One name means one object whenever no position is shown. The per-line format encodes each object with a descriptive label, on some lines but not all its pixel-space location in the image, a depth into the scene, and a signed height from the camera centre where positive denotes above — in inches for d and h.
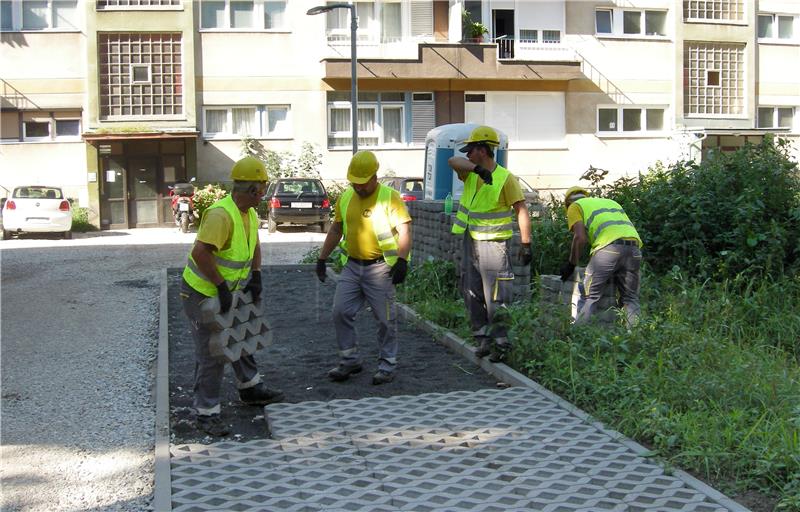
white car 1023.6 -14.2
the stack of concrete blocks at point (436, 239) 414.9 -22.2
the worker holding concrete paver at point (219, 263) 262.4 -18.1
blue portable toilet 764.0 +26.3
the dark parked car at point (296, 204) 1072.2 -8.7
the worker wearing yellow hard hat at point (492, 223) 324.8 -9.8
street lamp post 902.4 +139.9
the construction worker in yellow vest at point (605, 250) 366.3 -21.4
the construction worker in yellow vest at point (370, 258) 313.9 -20.4
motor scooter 1109.3 -9.8
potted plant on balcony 1326.3 +220.9
